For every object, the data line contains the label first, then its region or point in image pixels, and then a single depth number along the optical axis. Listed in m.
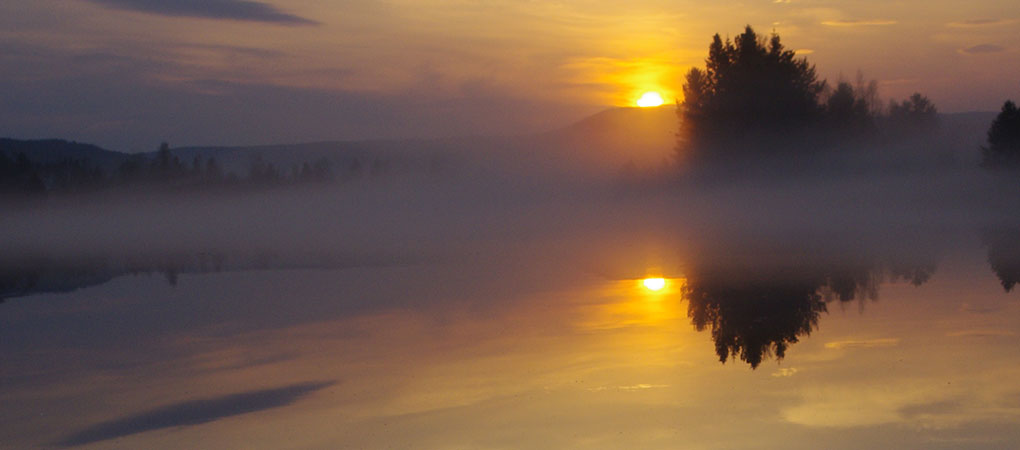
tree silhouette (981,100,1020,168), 77.19
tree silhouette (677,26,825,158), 73.88
